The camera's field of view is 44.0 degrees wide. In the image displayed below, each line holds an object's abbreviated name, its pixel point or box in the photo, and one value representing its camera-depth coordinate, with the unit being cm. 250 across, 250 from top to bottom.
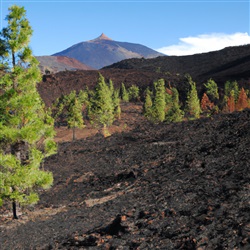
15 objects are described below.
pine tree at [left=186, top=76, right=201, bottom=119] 6127
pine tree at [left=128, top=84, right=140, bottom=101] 10391
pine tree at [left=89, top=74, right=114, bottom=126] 5453
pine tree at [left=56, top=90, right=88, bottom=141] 5662
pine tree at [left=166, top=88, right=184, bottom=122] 4938
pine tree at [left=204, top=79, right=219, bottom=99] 9196
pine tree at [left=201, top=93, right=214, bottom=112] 7856
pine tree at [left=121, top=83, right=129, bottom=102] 9841
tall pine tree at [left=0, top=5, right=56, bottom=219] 1299
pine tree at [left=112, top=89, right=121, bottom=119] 7141
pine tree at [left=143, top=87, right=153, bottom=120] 5631
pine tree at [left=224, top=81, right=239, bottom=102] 7459
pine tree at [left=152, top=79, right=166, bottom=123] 5412
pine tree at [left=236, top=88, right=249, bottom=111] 5984
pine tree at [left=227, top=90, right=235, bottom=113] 6195
